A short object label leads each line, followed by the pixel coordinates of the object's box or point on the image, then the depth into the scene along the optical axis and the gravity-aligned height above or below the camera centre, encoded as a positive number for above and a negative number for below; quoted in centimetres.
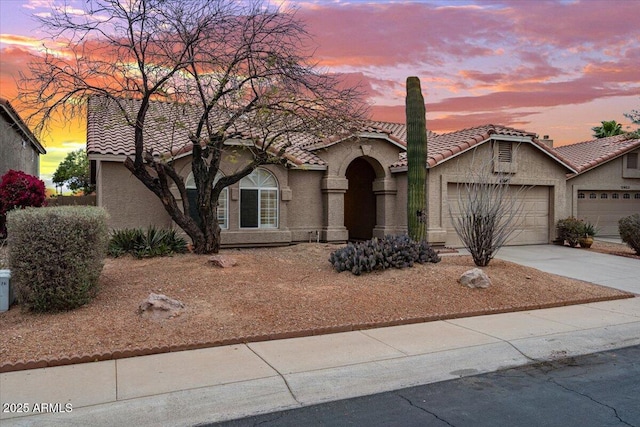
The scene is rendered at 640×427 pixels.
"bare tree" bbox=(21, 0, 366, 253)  1119 +281
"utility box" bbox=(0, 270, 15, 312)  793 -130
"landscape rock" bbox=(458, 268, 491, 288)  1012 -146
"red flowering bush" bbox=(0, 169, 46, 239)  1589 +47
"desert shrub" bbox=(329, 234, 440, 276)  1073 -106
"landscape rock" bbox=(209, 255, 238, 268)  1079 -117
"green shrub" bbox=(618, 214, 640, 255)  1702 -82
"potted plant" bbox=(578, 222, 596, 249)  1914 -118
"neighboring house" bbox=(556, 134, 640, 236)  2297 +98
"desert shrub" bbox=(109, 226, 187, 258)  1197 -89
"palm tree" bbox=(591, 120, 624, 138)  3778 +586
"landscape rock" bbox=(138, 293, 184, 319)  758 -152
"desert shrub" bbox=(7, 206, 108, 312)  745 -75
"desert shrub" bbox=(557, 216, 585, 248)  1925 -88
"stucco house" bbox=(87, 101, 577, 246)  1548 +86
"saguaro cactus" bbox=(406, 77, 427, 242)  1288 +127
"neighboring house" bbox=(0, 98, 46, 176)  1830 +265
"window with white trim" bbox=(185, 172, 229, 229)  1580 +16
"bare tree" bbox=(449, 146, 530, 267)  1184 -33
